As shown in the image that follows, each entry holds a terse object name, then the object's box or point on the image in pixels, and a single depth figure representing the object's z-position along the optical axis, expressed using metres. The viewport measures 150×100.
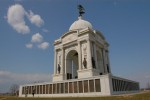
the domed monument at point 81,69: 31.09
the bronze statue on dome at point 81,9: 54.83
